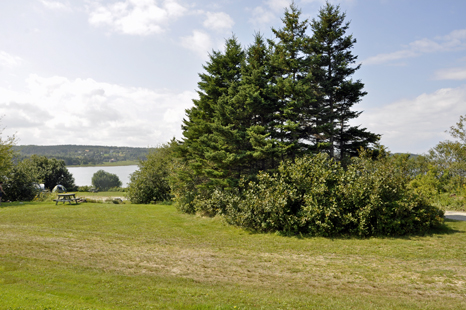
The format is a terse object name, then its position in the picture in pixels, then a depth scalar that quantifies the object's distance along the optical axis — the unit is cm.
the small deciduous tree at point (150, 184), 3027
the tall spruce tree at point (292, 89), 1748
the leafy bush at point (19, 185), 3061
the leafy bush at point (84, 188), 5694
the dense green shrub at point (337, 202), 1376
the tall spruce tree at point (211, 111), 1930
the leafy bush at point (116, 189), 6540
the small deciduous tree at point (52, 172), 5109
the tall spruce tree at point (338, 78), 2105
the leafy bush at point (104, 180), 7556
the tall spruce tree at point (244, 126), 1783
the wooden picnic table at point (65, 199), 2568
